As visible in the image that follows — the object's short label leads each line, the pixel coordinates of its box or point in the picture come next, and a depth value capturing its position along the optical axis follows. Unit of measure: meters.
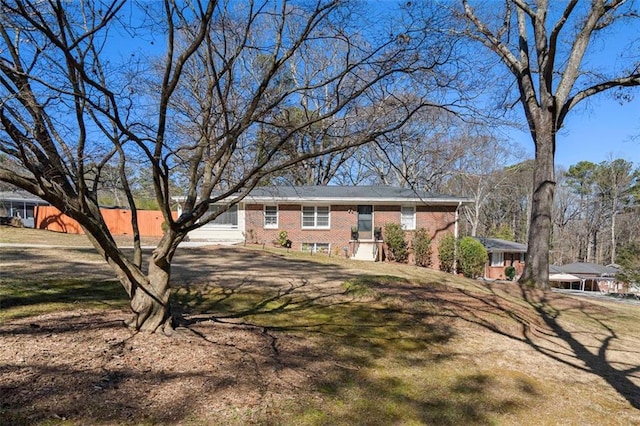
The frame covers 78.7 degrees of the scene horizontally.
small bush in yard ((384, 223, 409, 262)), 18.69
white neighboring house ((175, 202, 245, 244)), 20.06
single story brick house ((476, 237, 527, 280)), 25.50
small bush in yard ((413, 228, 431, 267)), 18.56
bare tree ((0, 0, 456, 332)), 3.41
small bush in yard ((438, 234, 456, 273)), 18.34
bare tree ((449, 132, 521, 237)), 29.05
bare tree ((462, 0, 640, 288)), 11.84
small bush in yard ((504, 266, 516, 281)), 24.27
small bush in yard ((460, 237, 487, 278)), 18.14
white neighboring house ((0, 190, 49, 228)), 27.44
